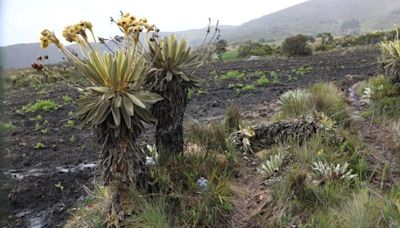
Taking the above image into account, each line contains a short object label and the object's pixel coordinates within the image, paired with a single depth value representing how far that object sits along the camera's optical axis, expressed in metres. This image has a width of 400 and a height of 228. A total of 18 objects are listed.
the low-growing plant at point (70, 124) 8.68
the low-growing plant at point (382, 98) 6.76
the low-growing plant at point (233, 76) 14.41
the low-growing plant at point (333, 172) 4.34
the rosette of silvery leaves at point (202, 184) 4.25
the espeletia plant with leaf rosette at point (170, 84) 4.61
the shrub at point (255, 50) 32.56
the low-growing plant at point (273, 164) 4.85
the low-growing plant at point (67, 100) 11.84
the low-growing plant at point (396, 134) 5.30
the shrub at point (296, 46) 26.62
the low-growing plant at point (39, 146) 7.38
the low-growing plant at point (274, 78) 12.62
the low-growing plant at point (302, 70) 14.28
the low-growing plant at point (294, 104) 6.90
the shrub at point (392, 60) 7.95
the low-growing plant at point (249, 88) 11.46
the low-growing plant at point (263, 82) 12.42
